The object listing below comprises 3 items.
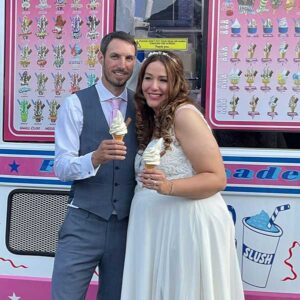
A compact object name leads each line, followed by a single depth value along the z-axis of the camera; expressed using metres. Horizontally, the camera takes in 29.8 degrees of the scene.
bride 2.19
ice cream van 2.64
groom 2.34
